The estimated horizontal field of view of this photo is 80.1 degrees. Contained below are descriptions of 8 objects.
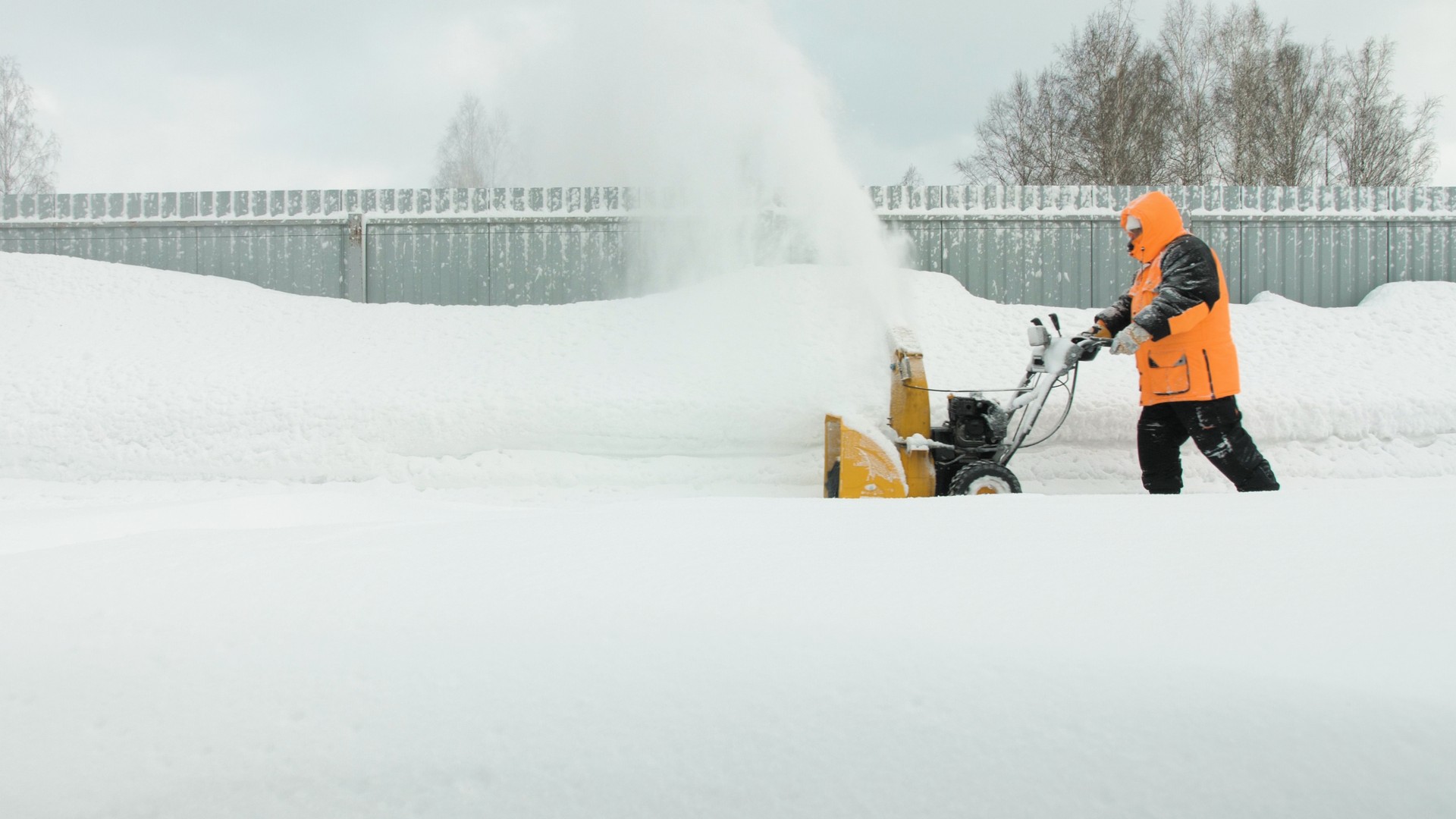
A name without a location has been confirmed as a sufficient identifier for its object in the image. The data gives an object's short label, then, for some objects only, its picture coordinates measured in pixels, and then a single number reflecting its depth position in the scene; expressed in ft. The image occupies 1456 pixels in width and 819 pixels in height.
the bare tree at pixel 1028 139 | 66.59
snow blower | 15.31
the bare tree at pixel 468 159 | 89.10
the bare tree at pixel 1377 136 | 64.64
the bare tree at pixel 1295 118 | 63.62
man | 14.29
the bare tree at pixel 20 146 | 71.00
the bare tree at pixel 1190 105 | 63.67
